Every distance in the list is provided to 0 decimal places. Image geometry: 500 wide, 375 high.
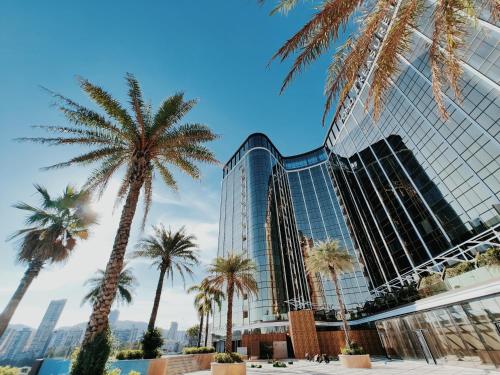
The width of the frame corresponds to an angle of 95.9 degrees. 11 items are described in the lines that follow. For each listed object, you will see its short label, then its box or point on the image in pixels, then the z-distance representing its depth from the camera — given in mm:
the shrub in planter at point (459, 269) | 15984
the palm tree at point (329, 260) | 24750
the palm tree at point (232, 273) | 20406
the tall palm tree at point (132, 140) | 10047
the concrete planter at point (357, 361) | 15961
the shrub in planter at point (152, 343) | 13703
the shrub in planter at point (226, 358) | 12781
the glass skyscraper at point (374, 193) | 23359
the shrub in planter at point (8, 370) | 6873
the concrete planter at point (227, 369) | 12016
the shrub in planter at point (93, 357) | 6023
